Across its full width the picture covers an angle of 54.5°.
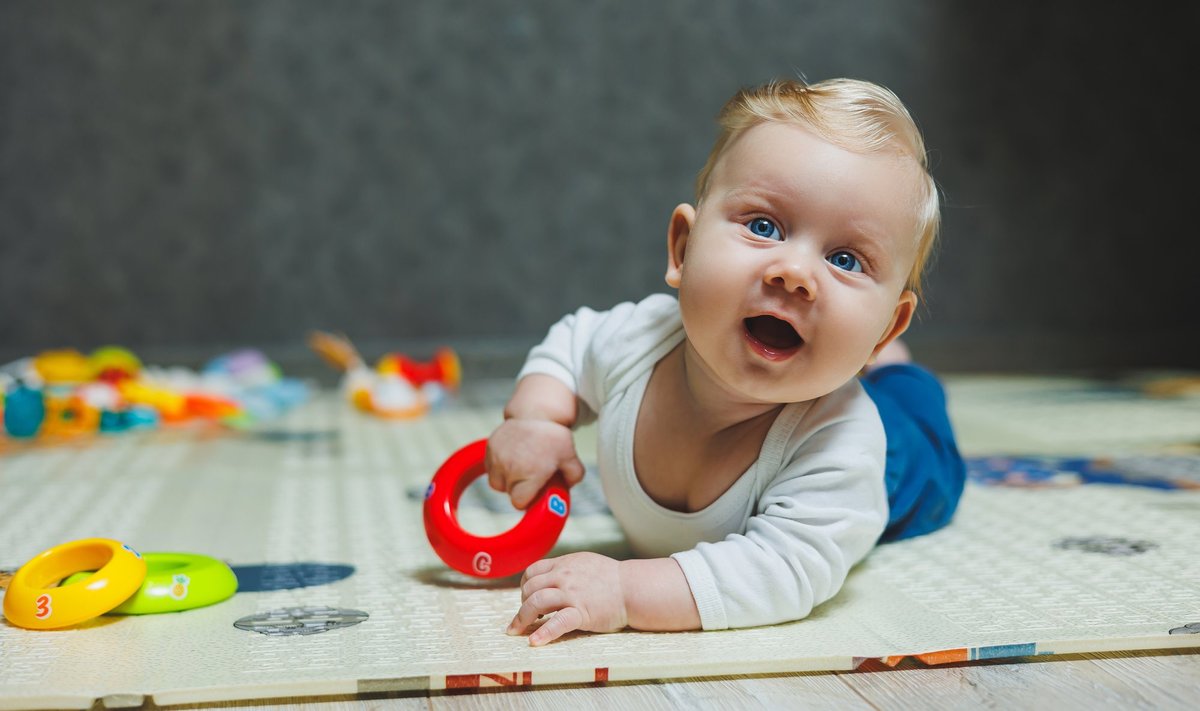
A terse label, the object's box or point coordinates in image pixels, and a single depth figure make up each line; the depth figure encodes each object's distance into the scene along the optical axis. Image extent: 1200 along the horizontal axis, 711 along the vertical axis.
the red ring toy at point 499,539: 0.80
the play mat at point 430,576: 0.65
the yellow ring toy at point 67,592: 0.71
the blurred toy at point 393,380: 1.73
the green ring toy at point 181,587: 0.75
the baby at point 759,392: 0.72
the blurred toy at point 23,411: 1.47
